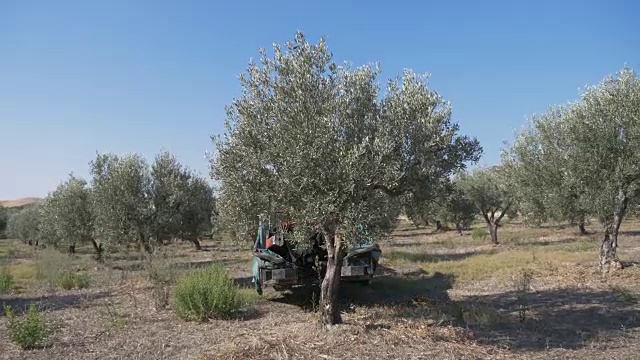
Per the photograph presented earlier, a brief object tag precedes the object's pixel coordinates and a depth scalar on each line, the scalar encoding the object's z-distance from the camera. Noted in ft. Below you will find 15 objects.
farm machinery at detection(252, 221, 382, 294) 38.58
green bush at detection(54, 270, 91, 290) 56.29
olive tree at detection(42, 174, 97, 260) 96.37
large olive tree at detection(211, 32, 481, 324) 24.94
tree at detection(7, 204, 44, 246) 178.05
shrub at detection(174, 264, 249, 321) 34.30
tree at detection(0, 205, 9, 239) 254.27
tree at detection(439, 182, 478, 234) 142.79
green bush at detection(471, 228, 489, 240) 124.13
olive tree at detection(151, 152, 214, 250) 71.87
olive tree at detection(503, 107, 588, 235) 54.65
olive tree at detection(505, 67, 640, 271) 47.85
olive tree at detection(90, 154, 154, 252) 67.72
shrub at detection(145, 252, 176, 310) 40.01
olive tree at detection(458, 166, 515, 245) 123.98
